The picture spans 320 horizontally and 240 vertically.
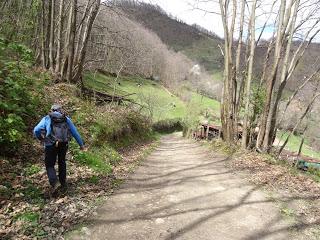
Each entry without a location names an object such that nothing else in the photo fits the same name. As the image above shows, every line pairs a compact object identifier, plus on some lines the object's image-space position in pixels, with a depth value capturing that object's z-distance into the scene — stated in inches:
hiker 193.2
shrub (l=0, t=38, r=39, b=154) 216.8
